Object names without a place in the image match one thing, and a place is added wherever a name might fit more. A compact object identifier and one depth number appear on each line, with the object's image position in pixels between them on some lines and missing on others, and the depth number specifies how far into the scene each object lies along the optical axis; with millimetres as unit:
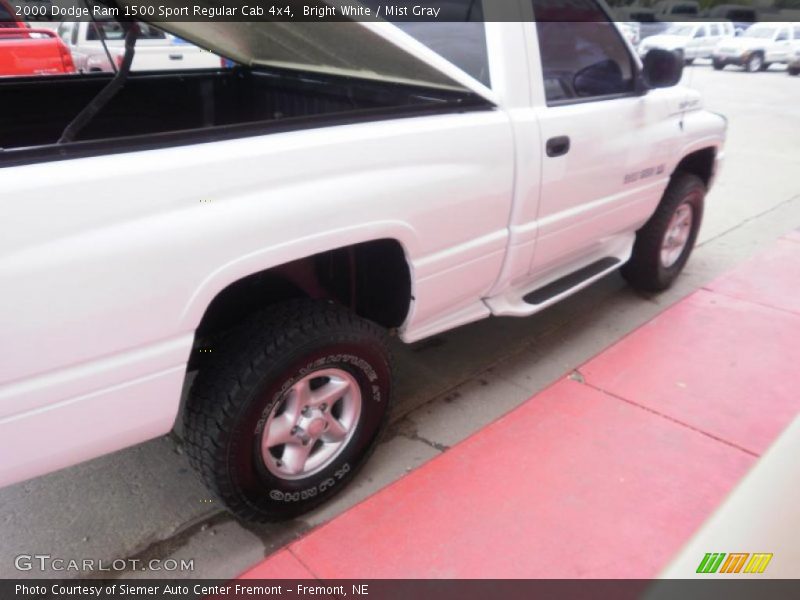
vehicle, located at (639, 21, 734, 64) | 23858
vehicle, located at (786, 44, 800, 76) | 21250
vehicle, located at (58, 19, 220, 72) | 7777
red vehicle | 6309
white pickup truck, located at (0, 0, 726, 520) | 1540
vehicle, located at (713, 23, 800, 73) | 21969
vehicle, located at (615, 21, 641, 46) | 22092
